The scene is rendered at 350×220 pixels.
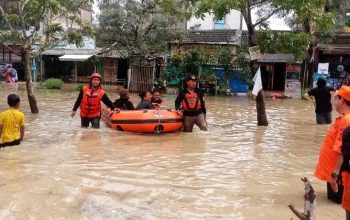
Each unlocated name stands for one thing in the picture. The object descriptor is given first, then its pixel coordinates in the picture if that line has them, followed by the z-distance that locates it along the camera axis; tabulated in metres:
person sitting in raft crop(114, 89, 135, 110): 12.15
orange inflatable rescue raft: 11.02
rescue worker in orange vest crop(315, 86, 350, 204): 4.41
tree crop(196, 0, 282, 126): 11.32
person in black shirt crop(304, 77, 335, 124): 12.58
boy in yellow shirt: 7.51
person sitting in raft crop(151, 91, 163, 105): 13.12
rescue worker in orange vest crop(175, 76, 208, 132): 10.90
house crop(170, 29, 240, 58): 28.67
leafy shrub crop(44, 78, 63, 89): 28.39
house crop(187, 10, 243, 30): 33.28
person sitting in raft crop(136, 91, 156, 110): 11.92
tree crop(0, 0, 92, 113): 13.77
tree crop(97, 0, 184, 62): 26.38
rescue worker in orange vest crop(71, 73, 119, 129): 10.43
